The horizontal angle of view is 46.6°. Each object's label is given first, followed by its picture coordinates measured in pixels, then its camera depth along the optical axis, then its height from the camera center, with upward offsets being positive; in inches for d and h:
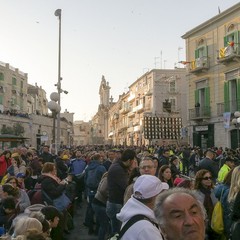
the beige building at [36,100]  2040.3 +352.8
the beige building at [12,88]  1606.5 +328.4
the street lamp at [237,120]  559.9 +48.1
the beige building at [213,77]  811.7 +208.8
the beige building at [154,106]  1005.1 +215.4
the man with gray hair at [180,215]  59.1 -16.0
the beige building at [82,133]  4047.9 +150.4
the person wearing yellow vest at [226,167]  269.7 -23.0
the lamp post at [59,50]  565.5 +198.3
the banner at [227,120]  513.8 +43.4
